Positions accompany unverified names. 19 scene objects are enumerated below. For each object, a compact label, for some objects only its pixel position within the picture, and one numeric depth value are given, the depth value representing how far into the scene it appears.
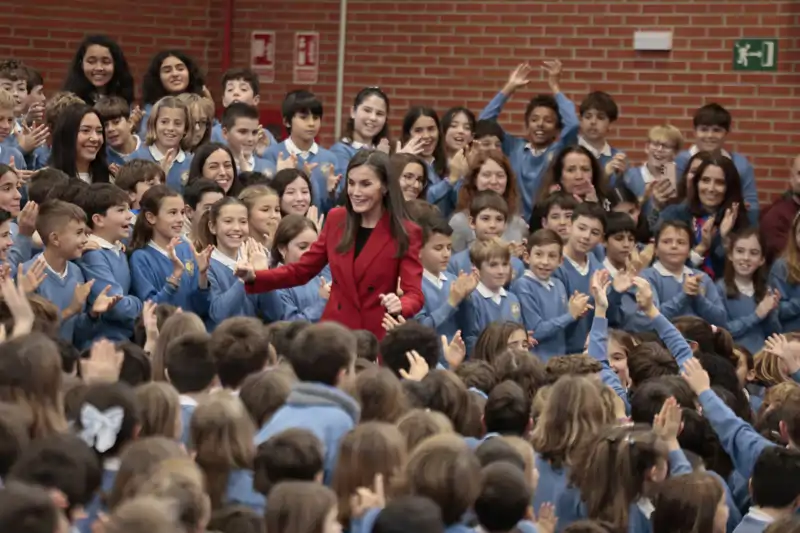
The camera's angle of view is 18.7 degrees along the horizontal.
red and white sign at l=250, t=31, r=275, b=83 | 19.61
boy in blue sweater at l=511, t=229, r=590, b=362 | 13.02
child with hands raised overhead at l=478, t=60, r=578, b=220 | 16.21
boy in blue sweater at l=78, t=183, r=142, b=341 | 11.13
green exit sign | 17.34
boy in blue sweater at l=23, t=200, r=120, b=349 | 10.72
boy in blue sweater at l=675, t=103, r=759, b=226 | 16.48
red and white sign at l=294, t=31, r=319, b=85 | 19.46
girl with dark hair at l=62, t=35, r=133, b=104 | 15.17
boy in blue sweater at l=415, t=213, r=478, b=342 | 12.25
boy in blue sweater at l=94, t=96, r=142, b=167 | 13.98
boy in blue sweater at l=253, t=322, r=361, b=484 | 7.06
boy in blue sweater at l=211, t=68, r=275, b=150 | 15.76
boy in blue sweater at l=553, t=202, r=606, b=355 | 13.57
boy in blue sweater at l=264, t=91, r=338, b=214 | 15.03
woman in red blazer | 10.60
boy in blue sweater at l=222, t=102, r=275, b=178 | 14.47
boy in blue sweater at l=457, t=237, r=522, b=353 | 12.63
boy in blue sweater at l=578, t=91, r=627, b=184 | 16.49
